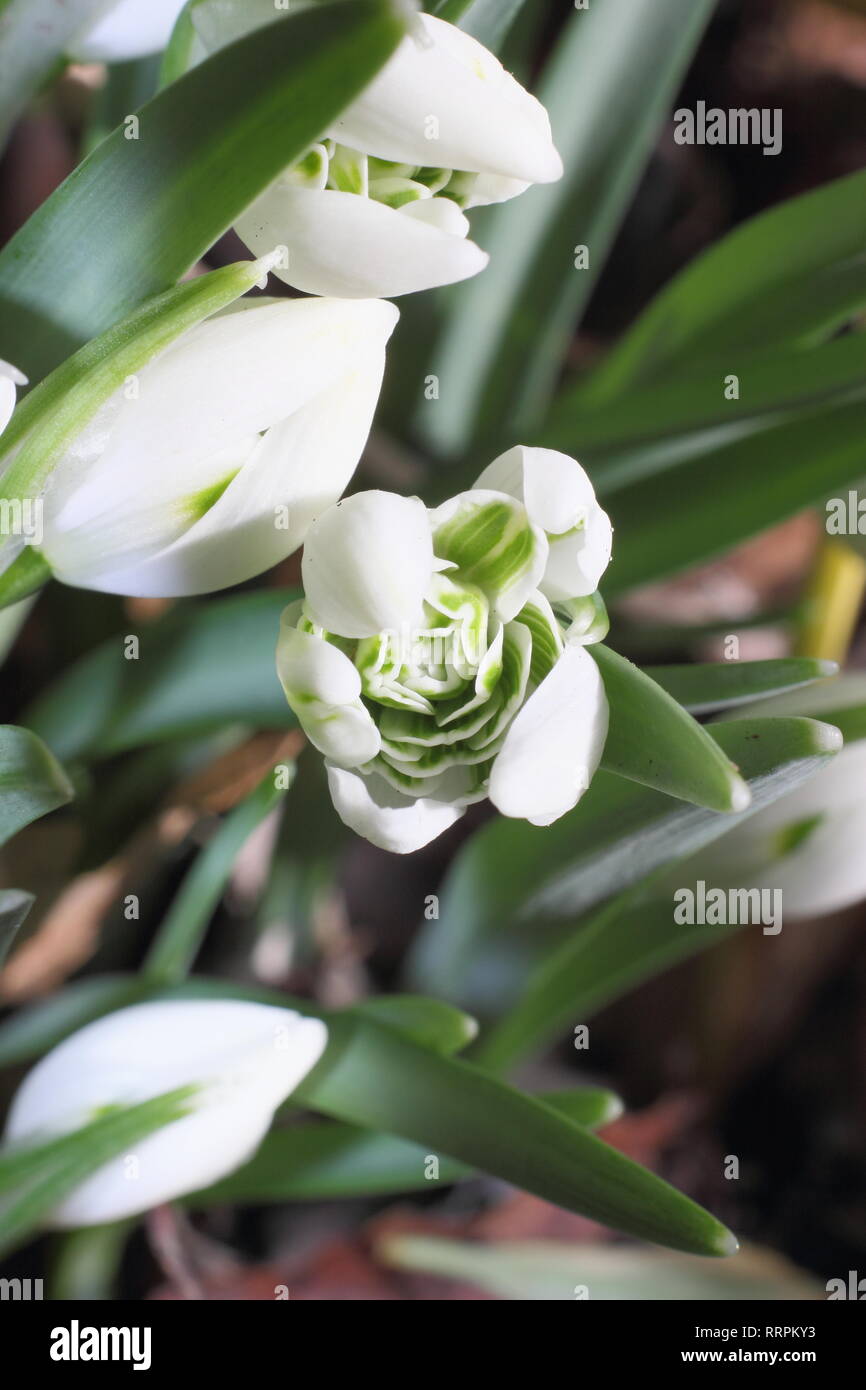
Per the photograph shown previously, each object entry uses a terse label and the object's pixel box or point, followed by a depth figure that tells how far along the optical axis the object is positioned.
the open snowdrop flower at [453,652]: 0.26
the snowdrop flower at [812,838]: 0.32
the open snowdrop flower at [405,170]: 0.26
